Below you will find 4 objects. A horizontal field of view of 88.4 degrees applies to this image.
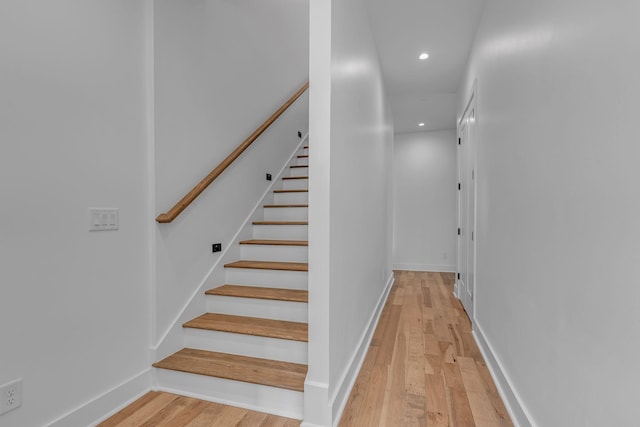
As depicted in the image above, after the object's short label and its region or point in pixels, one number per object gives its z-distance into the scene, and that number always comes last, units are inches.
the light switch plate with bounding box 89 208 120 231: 66.2
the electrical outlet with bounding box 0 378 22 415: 52.1
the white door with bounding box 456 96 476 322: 127.5
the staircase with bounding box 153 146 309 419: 71.4
